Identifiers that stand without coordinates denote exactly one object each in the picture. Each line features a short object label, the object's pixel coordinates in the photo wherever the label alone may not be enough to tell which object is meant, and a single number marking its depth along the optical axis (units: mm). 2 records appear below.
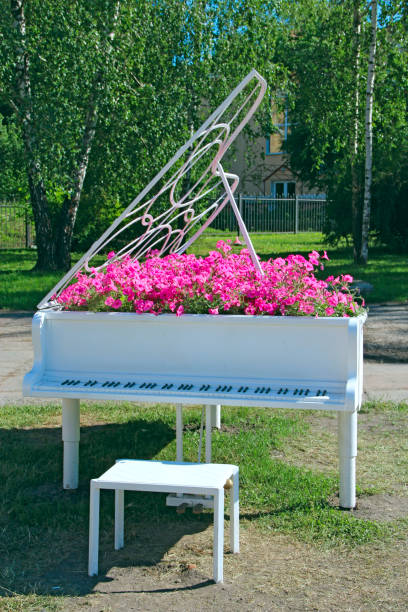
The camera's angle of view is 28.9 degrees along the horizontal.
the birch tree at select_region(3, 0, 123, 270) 15367
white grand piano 4117
